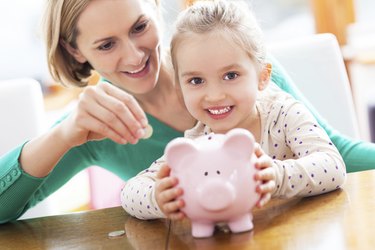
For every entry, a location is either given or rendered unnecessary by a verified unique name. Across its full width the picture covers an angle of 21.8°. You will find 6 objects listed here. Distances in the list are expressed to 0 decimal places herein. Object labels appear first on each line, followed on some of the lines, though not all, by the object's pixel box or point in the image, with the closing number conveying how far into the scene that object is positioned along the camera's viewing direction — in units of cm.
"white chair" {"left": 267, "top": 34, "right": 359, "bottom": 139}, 176
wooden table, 104
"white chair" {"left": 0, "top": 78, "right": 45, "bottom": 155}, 167
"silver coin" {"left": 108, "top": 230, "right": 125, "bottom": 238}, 116
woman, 120
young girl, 119
